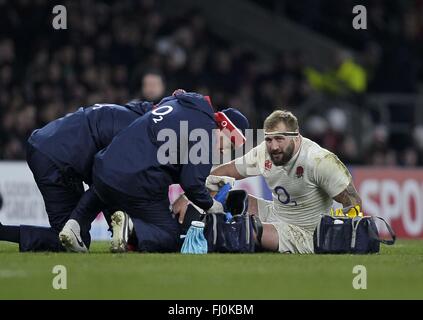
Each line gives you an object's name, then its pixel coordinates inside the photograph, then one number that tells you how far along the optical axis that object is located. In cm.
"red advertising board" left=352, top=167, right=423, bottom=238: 1872
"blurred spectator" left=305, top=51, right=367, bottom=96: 2122
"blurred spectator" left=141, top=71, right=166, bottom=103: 1402
